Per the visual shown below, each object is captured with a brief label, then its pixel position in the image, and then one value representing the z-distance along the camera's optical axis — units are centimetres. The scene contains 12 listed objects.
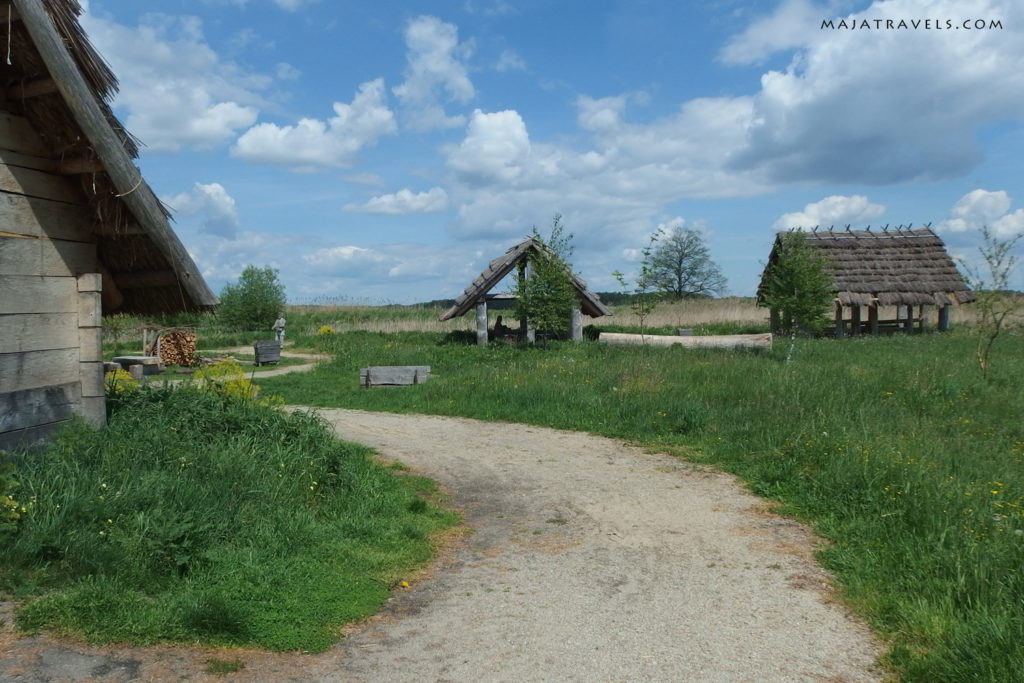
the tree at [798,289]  2031
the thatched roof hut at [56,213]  601
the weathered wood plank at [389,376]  1608
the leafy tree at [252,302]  3712
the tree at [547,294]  2066
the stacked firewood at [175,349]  2391
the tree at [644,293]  2141
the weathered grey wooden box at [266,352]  2223
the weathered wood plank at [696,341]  2058
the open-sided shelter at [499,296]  2203
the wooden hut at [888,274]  2975
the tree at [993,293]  1526
